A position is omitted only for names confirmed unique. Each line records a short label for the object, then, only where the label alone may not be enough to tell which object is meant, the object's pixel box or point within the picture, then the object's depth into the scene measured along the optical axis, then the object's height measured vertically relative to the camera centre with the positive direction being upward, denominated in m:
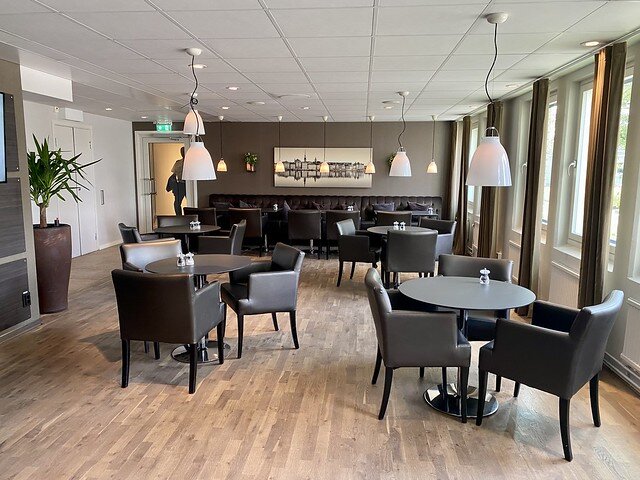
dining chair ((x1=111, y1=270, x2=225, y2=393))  3.14 -0.87
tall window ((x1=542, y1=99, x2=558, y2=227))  5.33 +0.28
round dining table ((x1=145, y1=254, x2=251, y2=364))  3.74 -0.71
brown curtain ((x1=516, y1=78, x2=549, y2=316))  4.91 -0.09
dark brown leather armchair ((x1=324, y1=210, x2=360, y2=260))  7.75 -0.63
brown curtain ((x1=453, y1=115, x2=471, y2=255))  8.51 -0.21
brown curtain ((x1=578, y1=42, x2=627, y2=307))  3.53 +0.11
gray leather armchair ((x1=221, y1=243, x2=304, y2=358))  3.86 -0.95
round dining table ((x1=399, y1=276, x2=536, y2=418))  2.93 -0.73
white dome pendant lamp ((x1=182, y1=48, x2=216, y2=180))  3.90 +0.12
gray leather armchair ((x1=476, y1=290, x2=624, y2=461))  2.49 -0.93
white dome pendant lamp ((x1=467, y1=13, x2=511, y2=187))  3.05 +0.12
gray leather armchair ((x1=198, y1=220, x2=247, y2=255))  6.18 -0.84
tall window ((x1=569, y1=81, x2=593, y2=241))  4.66 +0.19
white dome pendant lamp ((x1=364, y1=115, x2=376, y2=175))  9.54 +0.89
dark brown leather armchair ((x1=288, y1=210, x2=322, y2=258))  7.94 -0.75
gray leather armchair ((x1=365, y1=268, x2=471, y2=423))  2.84 -0.94
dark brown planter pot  4.89 -0.91
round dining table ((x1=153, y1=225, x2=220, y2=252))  6.20 -0.68
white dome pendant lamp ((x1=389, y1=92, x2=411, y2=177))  6.39 +0.19
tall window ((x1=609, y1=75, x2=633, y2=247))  3.87 +0.22
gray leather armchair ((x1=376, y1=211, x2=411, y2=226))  7.12 -0.55
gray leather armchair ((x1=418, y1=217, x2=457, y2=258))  6.19 -0.68
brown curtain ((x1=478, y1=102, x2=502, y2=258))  6.43 -0.46
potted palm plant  4.85 -0.65
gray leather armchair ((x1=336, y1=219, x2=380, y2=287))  6.10 -0.88
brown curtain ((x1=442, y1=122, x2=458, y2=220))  9.70 -0.02
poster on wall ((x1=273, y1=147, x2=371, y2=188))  10.28 +0.26
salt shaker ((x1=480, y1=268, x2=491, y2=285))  3.39 -0.68
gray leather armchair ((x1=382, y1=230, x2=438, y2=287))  5.51 -0.81
